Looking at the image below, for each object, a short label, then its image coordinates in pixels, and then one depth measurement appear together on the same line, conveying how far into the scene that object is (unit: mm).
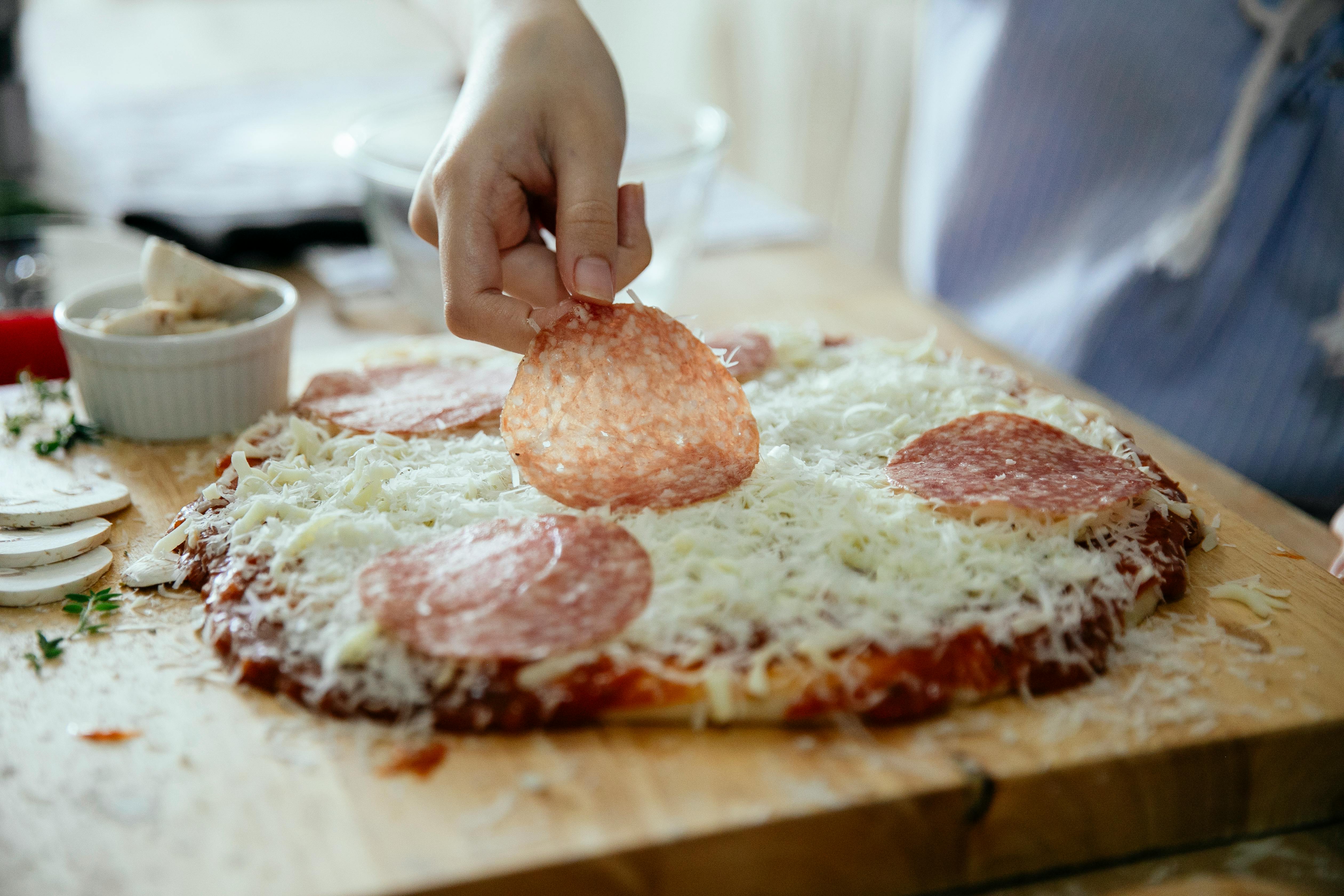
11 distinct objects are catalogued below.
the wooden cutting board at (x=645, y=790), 538
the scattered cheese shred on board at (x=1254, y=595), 623
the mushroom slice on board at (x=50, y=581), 623
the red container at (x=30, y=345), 774
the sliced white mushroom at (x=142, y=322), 714
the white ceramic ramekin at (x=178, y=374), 710
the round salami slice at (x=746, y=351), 744
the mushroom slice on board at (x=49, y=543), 635
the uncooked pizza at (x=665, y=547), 576
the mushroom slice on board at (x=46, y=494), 655
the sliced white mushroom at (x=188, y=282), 719
